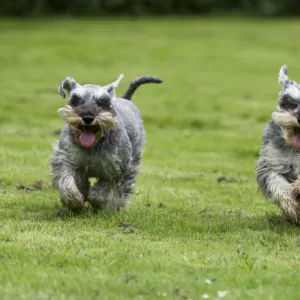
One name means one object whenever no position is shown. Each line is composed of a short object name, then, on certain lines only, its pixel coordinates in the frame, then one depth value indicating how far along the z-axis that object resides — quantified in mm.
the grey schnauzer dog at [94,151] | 11227
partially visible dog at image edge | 11211
